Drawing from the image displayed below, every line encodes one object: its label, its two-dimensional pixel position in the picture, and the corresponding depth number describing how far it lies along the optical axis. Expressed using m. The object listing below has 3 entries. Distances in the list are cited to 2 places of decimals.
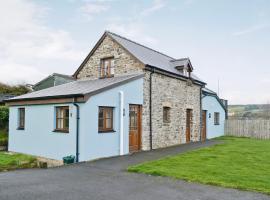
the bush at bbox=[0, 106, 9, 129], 19.84
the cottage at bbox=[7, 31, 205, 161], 12.30
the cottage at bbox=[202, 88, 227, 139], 23.56
